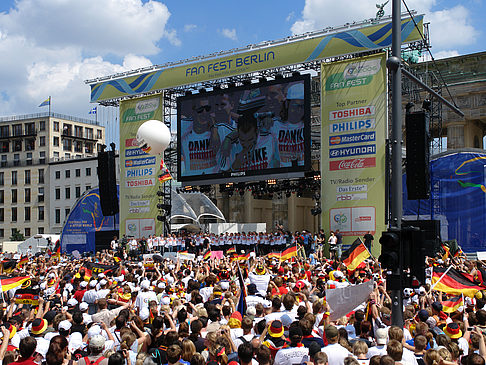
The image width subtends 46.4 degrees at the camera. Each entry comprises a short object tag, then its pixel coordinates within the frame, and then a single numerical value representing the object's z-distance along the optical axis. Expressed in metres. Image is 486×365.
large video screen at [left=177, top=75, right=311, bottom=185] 30.44
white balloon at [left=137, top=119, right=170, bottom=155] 16.41
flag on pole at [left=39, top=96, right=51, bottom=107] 78.16
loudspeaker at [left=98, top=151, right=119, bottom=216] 34.34
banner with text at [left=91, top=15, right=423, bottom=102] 28.52
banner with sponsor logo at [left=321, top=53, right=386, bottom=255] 28.02
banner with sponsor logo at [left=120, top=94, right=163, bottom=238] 37.12
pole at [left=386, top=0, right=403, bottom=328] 9.03
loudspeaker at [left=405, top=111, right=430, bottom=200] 16.59
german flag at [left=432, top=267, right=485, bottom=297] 10.13
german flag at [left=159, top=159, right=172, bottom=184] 32.97
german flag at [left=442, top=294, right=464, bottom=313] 9.36
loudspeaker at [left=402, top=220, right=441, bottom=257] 24.39
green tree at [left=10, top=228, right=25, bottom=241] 78.12
